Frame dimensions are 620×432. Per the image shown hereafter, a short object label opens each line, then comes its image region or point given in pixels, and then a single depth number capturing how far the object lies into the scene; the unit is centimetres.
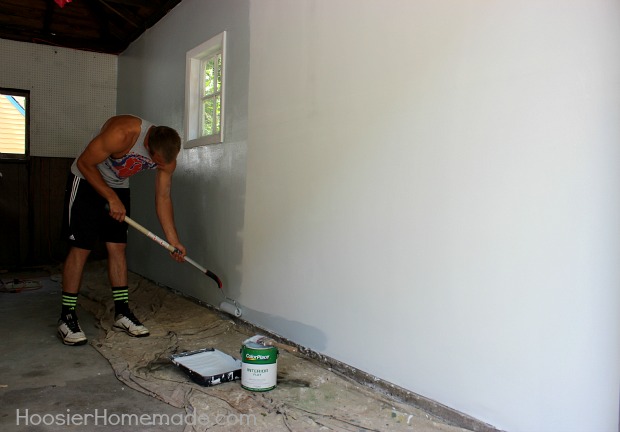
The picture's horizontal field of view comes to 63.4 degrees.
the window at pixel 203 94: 367
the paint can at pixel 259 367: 209
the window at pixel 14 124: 563
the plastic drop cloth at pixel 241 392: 183
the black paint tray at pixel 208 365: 216
